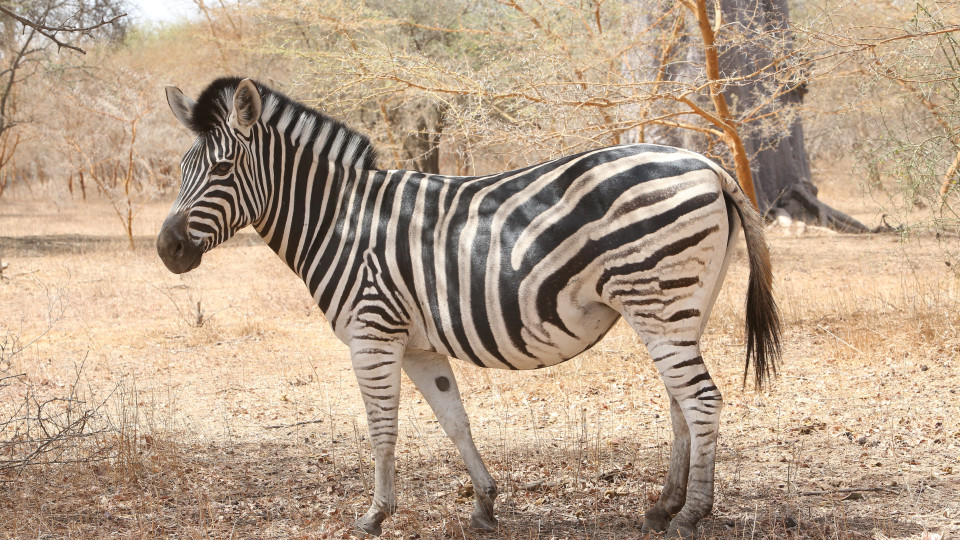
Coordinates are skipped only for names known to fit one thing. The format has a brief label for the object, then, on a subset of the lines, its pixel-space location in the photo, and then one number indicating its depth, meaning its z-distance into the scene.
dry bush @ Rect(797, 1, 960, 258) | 11.64
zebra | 6.98
